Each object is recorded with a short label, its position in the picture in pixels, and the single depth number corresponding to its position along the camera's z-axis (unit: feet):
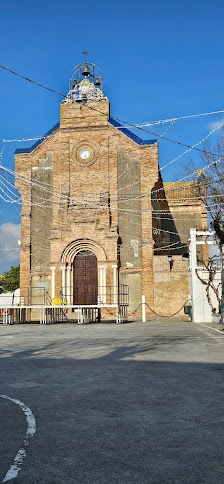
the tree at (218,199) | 59.98
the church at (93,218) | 95.20
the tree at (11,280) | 225.46
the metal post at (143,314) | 81.97
